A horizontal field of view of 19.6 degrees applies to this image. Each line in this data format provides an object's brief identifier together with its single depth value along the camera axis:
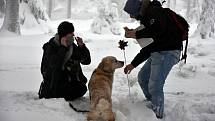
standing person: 8.72
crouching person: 9.33
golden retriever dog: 7.95
